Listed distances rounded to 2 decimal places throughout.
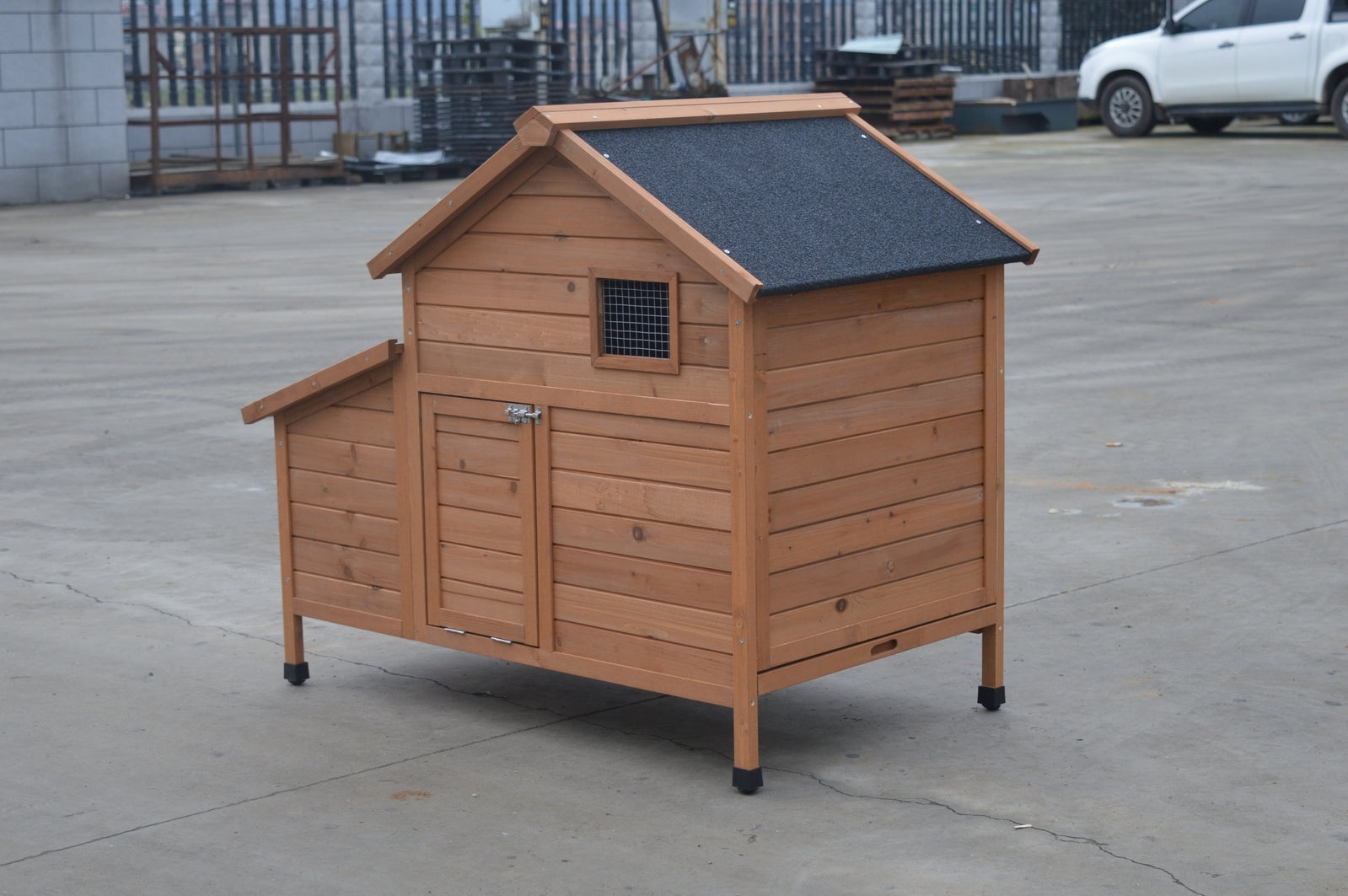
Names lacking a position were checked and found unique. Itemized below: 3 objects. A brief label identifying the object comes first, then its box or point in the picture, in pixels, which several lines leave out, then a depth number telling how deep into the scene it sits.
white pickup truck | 26.11
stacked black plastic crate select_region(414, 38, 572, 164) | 27.81
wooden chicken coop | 4.94
